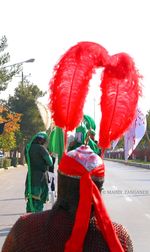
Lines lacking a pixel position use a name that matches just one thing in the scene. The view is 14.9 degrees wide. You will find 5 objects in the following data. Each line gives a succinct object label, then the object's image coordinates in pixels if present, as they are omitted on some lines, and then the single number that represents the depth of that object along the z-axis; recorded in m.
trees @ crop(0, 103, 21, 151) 42.75
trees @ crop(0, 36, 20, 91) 36.32
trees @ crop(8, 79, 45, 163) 56.22
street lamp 34.69
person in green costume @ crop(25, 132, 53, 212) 9.30
